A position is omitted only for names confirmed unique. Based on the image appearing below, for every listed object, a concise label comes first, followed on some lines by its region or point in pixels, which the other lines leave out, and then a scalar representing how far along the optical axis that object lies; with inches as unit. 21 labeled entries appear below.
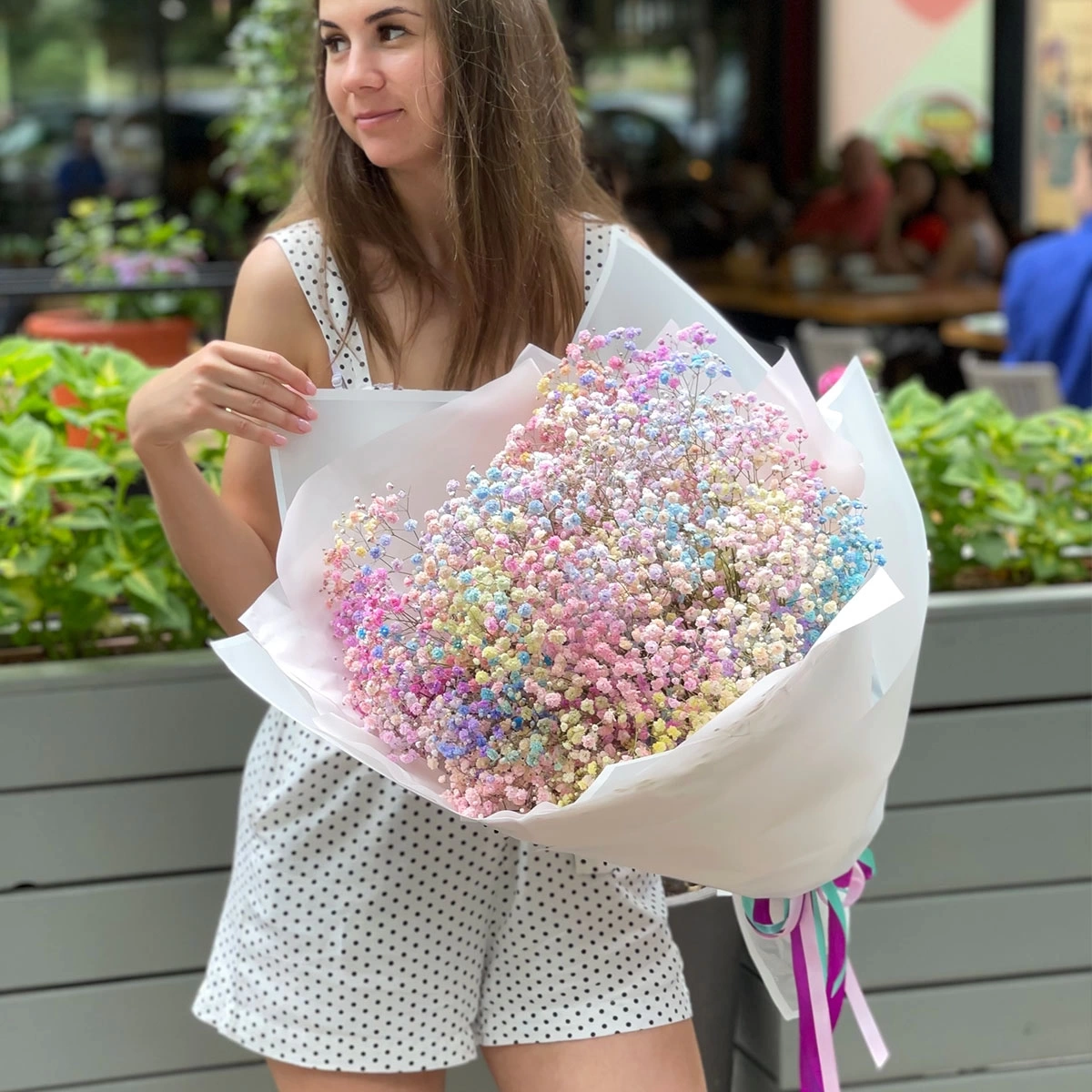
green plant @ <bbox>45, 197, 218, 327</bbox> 133.3
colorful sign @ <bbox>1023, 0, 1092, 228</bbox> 347.3
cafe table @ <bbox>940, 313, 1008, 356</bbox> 229.5
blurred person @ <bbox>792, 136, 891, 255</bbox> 341.4
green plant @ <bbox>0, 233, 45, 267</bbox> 356.2
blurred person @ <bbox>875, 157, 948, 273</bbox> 309.6
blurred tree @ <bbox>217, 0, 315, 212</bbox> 135.0
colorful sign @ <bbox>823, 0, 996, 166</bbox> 402.3
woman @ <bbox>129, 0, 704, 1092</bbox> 58.7
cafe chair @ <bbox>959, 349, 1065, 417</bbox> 174.2
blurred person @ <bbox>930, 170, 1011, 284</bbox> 291.9
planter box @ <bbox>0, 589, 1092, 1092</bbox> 74.0
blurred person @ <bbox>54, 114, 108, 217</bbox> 360.2
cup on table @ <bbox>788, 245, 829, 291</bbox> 283.9
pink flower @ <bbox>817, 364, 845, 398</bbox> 73.7
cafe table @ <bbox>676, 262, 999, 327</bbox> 257.3
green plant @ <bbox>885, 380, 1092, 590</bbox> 84.4
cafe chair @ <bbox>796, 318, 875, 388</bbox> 214.1
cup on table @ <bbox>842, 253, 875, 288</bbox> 278.4
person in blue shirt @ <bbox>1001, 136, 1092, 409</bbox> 182.5
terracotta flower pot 121.5
